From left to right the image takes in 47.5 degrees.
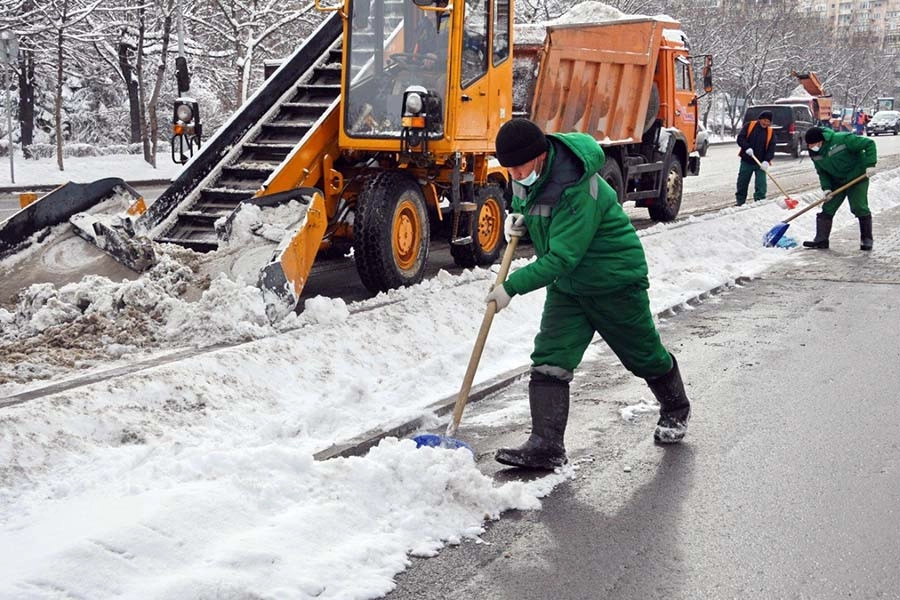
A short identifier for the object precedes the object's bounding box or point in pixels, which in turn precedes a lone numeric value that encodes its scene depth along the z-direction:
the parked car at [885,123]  55.25
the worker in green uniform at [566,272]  4.46
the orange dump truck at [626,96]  11.77
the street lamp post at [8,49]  18.77
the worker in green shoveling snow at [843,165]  11.79
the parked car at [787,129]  32.94
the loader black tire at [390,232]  8.26
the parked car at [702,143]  30.91
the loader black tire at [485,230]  9.92
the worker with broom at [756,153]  16.67
